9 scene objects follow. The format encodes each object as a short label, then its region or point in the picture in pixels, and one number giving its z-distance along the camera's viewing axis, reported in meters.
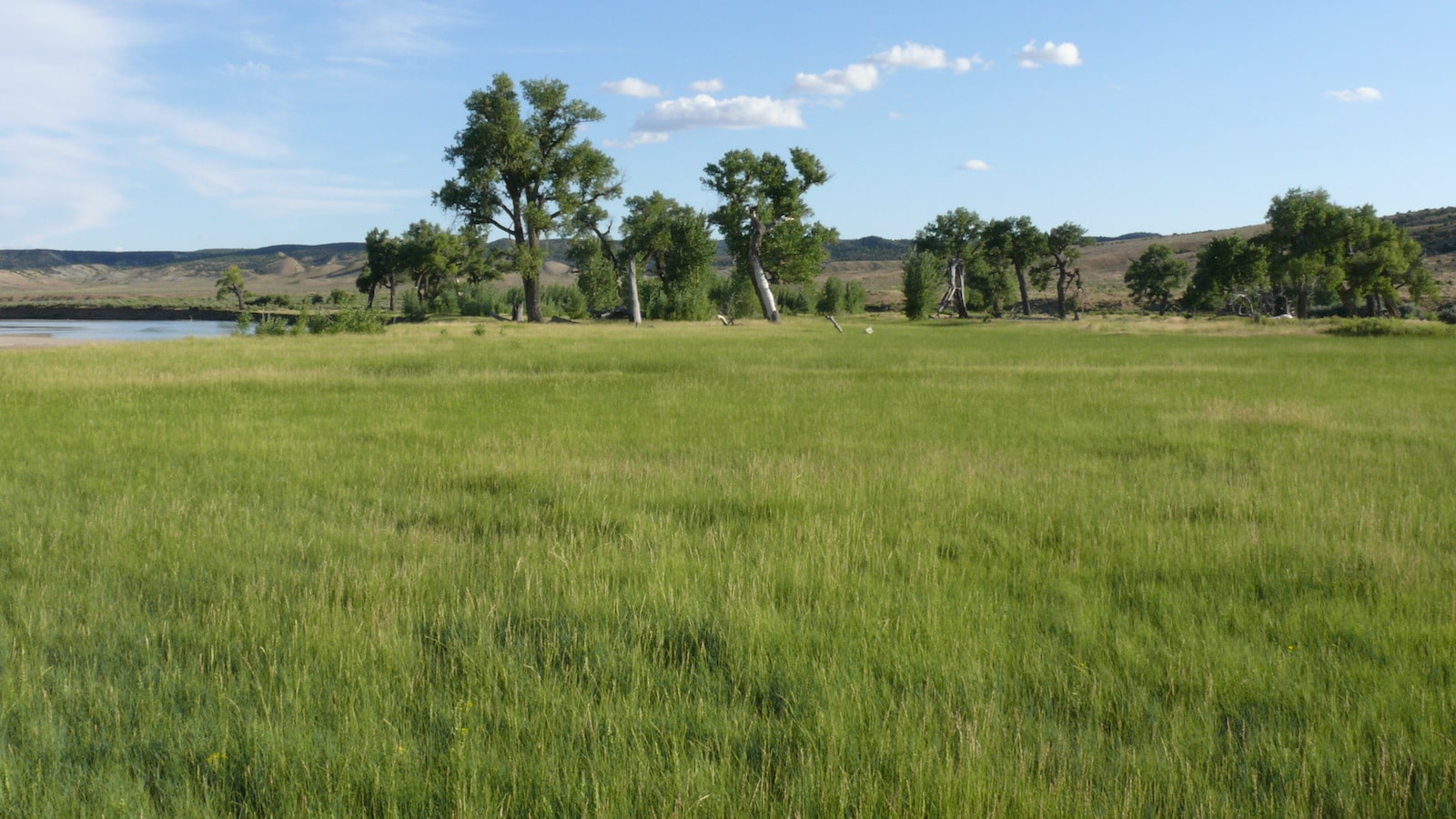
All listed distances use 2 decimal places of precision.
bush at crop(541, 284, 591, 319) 76.16
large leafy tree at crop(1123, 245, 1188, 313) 100.62
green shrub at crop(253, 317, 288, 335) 39.97
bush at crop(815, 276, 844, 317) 103.75
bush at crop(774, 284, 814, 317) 108.50
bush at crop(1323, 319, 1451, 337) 41.56
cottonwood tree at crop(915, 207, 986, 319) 96.06
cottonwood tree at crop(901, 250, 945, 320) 79.38
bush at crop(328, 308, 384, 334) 42.78
